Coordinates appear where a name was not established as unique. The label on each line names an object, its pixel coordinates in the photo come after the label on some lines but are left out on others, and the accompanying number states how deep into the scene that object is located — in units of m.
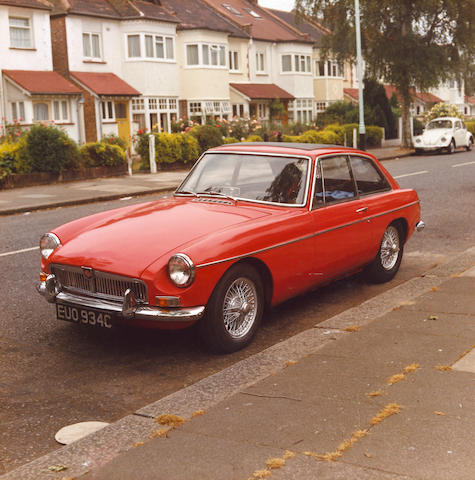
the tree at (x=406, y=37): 35.06
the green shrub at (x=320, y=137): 31.31
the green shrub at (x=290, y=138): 30.34
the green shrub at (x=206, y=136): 27.16
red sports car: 5.26
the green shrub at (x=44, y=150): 21.03
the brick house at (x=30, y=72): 32.66
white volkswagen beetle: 33.03
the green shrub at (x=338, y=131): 34.72
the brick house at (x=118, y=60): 35.62
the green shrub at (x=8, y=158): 20.72
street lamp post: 30.54
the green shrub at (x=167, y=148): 25.50
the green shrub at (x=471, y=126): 46.64
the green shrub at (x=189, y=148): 26.16
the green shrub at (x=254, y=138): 28.57
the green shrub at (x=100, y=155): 23.25
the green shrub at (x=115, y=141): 24.30
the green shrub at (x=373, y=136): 39.66
